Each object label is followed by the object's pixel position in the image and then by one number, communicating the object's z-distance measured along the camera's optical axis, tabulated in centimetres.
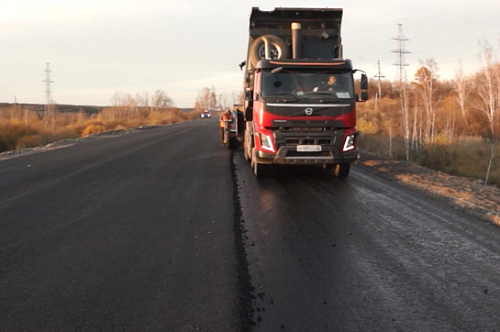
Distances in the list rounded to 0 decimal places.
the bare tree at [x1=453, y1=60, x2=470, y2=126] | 3475
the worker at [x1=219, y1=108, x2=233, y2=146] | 1798
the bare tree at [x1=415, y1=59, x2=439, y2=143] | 3220
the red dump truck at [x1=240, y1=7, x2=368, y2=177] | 934
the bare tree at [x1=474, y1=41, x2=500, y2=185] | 3141
